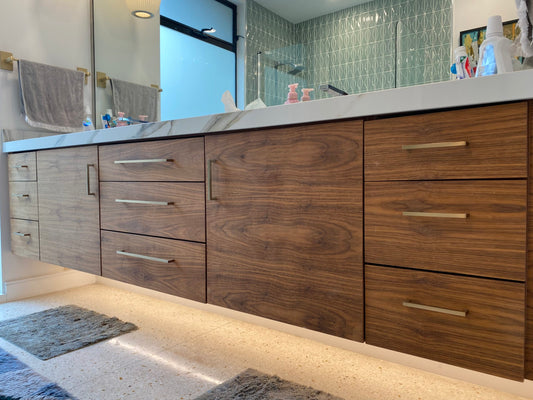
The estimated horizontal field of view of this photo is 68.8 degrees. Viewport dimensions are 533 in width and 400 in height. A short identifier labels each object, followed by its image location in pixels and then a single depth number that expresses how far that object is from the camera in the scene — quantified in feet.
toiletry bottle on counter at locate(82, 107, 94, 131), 7.27
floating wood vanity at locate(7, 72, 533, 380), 2.56
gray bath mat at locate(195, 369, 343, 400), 3.62
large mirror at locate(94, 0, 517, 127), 5.00
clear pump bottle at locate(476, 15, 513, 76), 3.17
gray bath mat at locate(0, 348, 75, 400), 3.65
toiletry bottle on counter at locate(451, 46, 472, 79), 3.77
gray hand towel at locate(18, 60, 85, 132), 6.82
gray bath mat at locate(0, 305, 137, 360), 4.80
